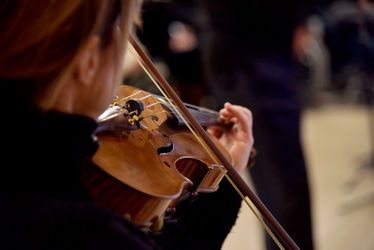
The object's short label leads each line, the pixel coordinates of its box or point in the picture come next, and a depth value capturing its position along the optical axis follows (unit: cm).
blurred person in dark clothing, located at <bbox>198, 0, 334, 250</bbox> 316
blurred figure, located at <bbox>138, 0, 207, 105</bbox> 486
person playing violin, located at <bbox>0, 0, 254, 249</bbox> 209
